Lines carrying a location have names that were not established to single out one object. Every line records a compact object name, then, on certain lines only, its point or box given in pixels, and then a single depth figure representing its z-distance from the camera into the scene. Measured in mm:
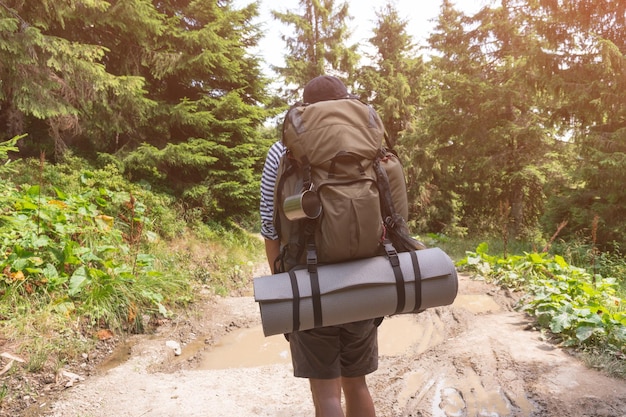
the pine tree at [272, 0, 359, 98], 16656
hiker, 1773
